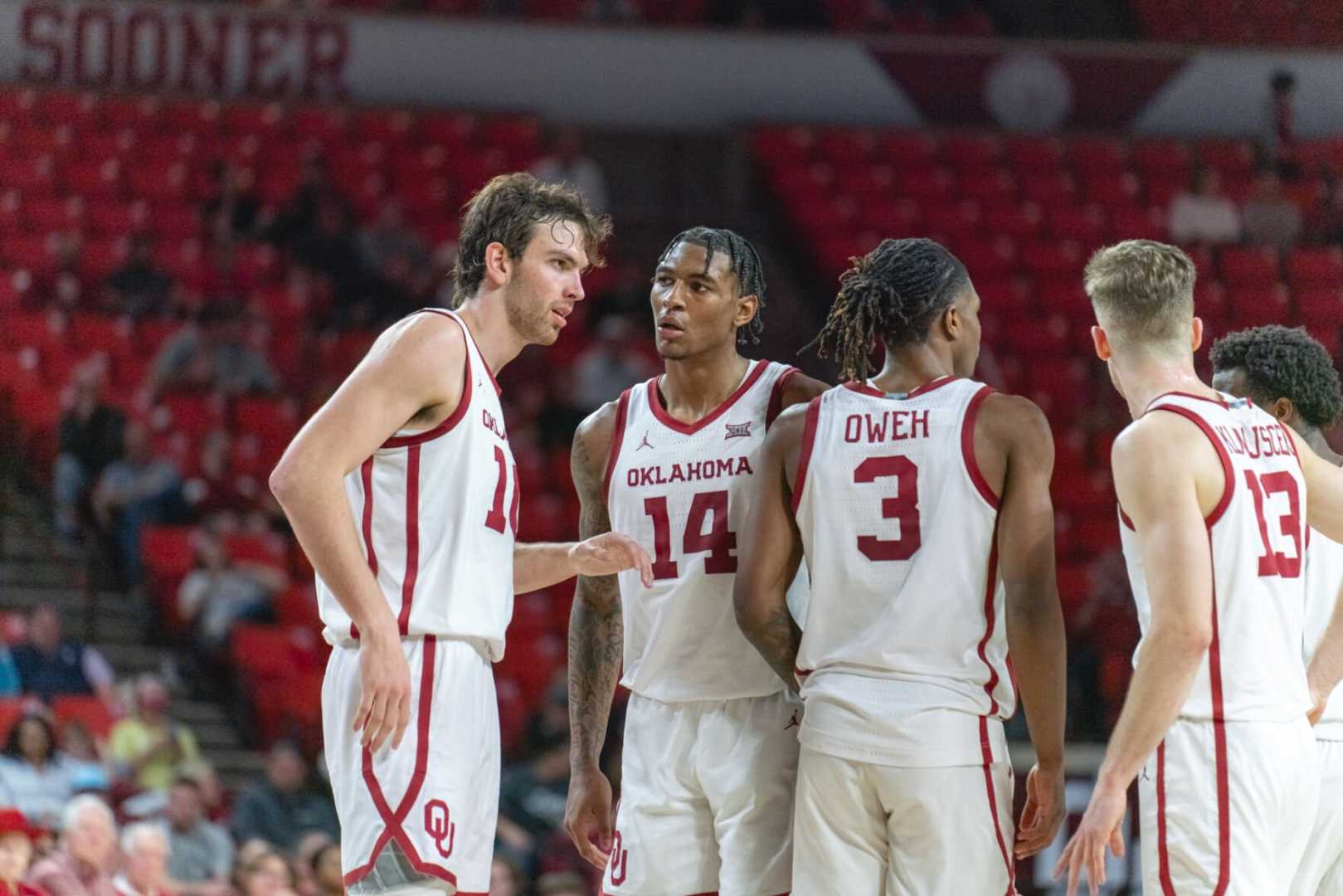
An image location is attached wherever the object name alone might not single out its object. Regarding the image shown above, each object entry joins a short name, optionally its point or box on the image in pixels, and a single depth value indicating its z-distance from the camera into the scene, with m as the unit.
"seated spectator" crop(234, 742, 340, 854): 18.73
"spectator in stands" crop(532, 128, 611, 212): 31.12
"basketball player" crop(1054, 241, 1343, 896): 7.73
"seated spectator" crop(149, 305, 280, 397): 26.00
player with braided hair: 9.30
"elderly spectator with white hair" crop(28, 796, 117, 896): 14.95
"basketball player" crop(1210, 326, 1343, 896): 9.68
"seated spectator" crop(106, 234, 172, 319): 27.30
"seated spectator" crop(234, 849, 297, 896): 16.11
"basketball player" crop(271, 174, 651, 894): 7.92
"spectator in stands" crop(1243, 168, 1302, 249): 31.16
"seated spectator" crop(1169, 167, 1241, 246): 31.14
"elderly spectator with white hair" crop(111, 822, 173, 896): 15.90
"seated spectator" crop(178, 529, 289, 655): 22.42
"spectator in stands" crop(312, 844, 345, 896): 16.72
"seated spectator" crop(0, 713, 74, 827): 17.92
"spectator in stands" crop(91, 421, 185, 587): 23.50
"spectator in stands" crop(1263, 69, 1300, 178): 32.72
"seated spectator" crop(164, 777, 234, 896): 17.83
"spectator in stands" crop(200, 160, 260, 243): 29.31
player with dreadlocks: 8.39
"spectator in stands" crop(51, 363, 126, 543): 23.89
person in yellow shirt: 19.89
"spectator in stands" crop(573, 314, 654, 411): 27.11
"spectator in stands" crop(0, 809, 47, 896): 13.13
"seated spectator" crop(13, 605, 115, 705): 20.81
